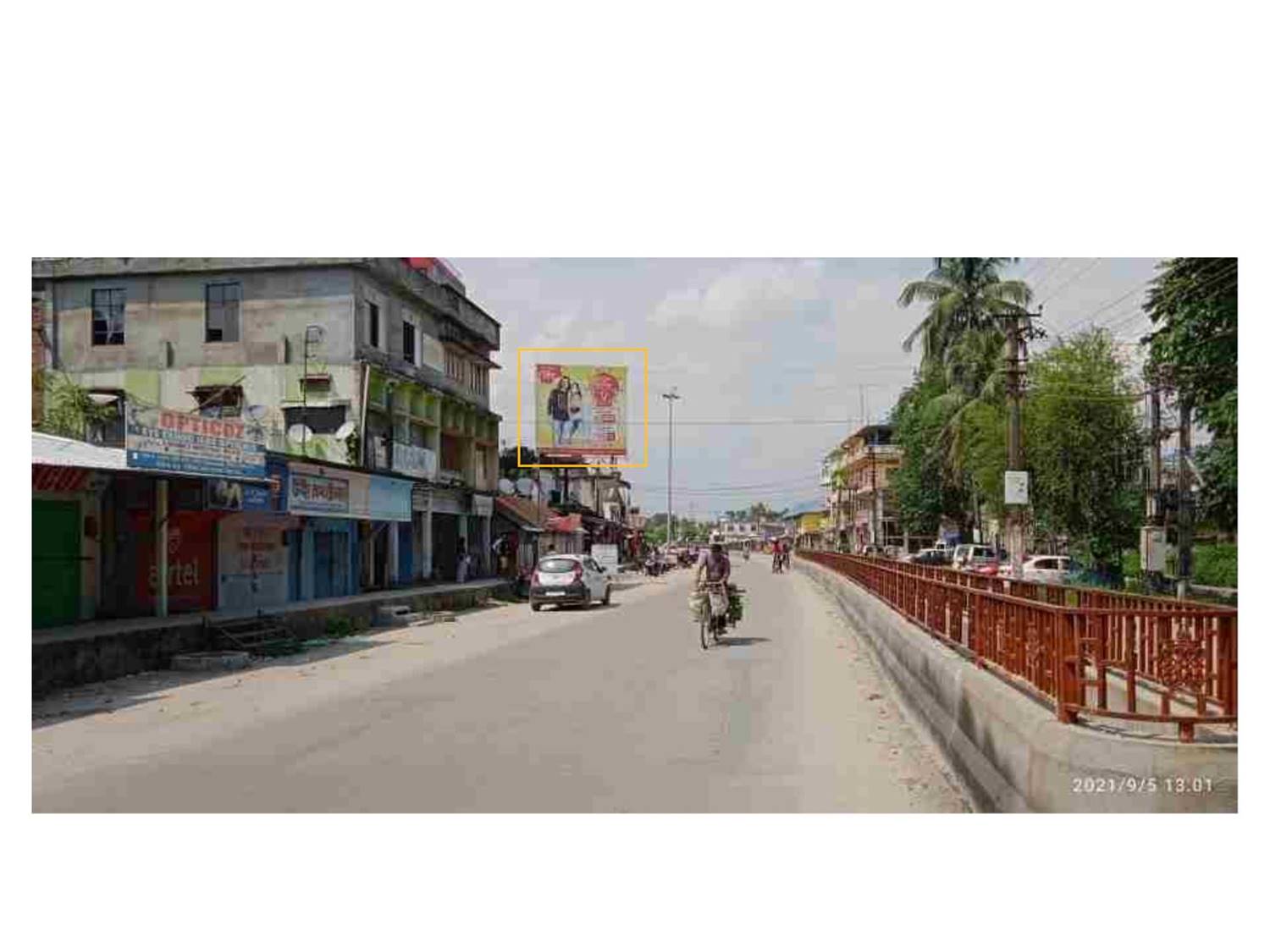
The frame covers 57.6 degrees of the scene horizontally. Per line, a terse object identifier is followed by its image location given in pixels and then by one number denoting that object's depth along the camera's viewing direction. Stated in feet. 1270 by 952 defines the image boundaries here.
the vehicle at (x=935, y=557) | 156.93
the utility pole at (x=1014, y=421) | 81.71
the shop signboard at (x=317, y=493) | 73.44
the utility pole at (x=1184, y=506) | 73.82
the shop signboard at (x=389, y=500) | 91.91
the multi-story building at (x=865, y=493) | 254.68
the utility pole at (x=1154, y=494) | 78.79
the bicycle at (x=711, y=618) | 57.21
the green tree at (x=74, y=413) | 73.56
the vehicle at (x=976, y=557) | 130.72
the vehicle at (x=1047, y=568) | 110.93
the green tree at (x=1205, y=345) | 55.42
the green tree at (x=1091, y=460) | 104.83
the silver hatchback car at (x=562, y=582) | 92.89
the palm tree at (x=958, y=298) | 152.15
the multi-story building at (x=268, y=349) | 94.38
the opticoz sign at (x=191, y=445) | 49.96
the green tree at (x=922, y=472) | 165.07
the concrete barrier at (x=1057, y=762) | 18.54
